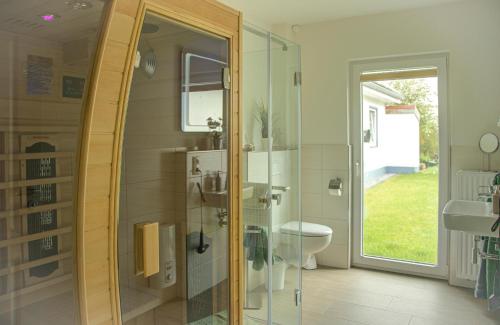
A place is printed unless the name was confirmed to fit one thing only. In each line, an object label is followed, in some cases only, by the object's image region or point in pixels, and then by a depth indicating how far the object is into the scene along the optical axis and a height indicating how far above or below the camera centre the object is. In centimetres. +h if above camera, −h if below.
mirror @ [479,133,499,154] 316 +6
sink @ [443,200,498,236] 245 -44
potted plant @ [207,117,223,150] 188 +11
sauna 125 -1
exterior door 353 -12
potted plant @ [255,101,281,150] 252 +19
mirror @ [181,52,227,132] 176 +29
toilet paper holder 380 -34
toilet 273 -69
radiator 320 -77
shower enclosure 236 -16
